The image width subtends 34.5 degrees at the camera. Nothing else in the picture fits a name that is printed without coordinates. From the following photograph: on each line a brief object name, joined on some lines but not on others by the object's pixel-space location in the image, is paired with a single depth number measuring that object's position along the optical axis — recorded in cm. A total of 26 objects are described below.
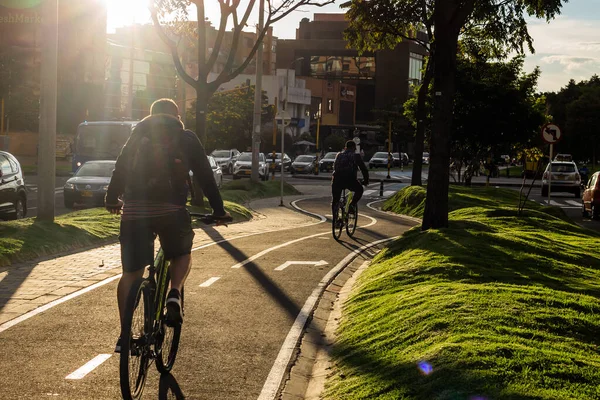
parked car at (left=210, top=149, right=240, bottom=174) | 5925
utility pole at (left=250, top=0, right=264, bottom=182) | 3569
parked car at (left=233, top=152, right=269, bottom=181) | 5150
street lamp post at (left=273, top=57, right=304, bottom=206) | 3059
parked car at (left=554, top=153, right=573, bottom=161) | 7668
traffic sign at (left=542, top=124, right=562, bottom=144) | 2767
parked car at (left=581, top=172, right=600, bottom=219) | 2980
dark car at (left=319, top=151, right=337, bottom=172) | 7146
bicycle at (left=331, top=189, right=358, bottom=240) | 1883
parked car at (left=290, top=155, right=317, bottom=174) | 6661
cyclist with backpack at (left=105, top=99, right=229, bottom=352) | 613
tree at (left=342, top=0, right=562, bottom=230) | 1650
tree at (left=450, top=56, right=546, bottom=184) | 3903
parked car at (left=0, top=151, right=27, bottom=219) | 2010
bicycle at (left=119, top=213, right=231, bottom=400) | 558
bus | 3378
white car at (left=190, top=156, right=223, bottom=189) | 3531
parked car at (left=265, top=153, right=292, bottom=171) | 6479
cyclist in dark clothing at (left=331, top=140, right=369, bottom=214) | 1823
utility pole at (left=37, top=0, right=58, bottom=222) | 1577
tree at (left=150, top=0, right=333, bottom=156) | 2570
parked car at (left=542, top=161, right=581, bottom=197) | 4531
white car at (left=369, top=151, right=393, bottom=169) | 8281
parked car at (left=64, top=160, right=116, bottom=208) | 2708
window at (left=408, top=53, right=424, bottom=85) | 13425
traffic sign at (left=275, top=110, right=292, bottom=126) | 3072
